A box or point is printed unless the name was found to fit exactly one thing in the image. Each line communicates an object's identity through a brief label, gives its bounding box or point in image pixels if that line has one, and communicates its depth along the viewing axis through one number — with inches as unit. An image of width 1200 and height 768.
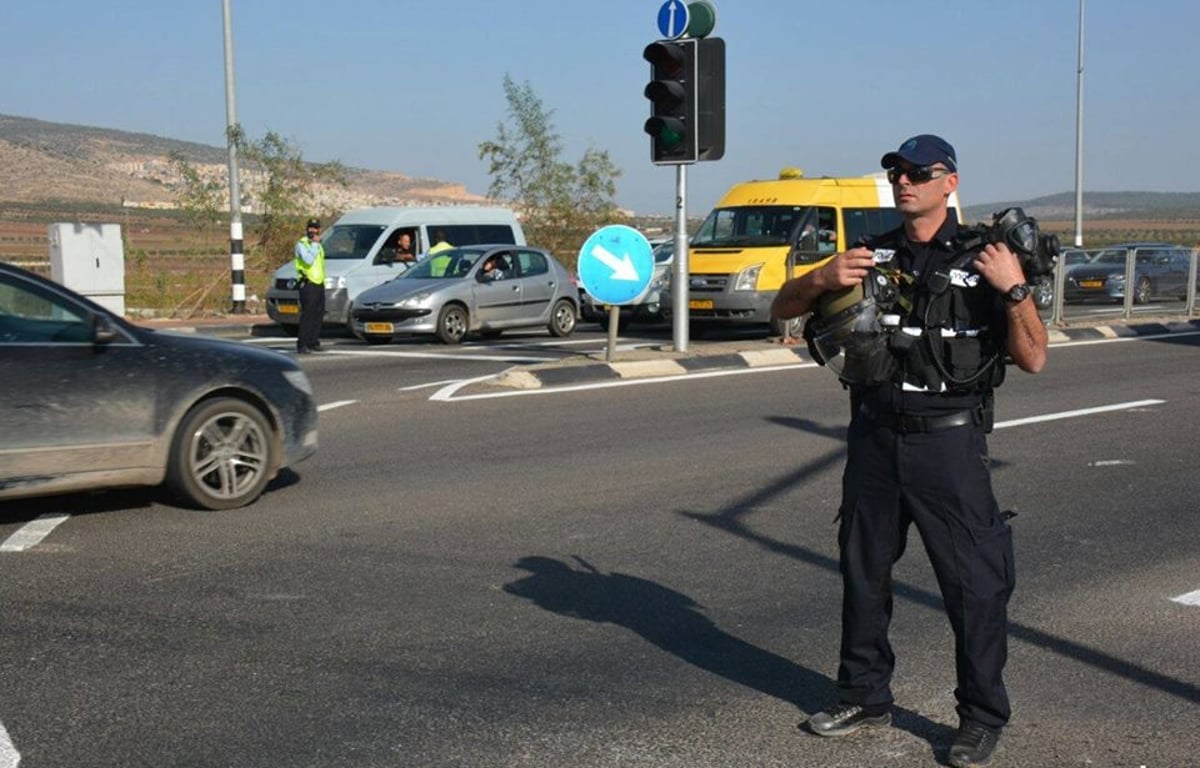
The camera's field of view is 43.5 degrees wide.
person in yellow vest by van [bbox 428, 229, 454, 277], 836.6
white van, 884.0
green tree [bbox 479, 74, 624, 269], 1316.4
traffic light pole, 632.1
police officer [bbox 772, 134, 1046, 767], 169.0
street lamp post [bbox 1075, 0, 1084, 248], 1759.4
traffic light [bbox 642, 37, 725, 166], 608.4
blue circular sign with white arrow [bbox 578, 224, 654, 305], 588.7
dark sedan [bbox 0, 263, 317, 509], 303.4
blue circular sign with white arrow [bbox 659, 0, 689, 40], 611.5
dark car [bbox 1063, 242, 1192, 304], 1167.6
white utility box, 876.6
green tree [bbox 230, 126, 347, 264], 1158.3
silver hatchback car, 793.6
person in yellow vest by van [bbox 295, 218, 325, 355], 742.5
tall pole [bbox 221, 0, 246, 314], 1032.1
